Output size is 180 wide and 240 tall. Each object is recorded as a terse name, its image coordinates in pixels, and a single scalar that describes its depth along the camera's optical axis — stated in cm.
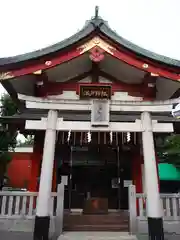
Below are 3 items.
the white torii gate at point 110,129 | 600
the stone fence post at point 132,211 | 704
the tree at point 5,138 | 1583
